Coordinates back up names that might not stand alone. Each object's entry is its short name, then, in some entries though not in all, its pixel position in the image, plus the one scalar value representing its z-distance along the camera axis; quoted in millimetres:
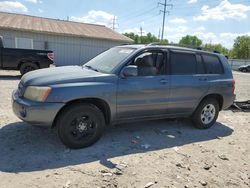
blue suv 3046
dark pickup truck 8212
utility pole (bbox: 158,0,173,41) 36731
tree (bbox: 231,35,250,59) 52519
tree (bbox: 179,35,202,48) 80708
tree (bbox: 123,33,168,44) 66545
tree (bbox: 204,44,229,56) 77092
